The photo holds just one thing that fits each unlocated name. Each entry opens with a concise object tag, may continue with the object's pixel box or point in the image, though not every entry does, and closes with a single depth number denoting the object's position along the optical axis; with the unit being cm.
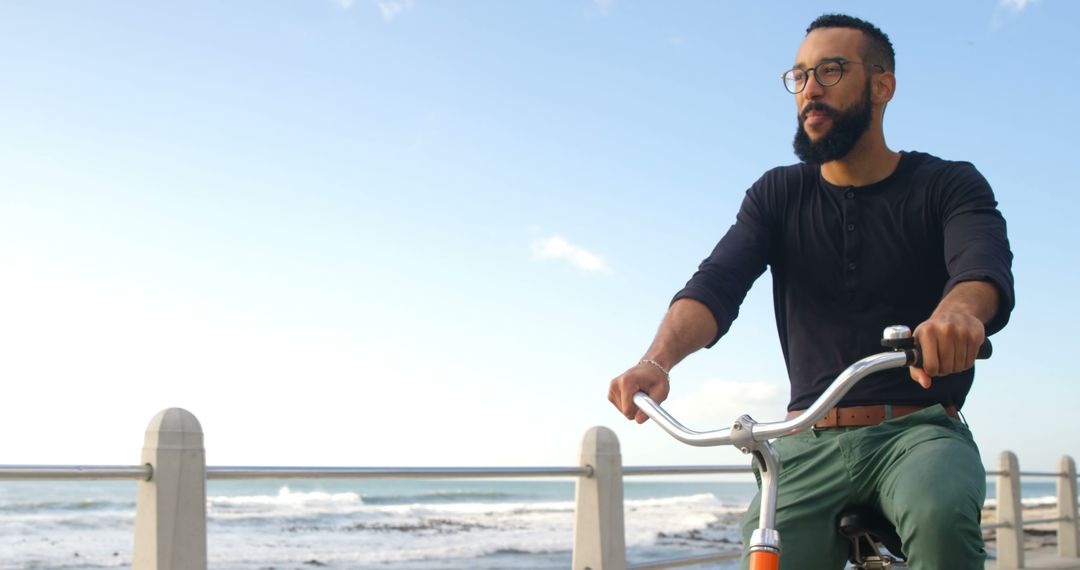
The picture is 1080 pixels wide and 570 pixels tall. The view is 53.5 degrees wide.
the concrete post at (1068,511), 985
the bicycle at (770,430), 141
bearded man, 179
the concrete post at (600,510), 527
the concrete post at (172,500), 400
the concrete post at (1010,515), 901
